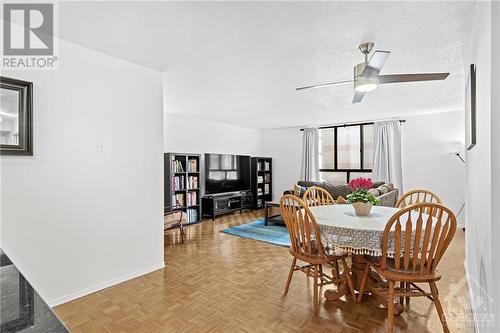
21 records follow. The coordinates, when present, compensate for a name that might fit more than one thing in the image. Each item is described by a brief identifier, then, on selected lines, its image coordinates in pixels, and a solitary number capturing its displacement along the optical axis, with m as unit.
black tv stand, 5.85
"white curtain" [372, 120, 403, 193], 5.77
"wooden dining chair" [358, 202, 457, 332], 1.77
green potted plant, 2.39
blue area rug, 4.23
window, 6.43
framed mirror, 1.98
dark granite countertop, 0.62
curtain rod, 5.83
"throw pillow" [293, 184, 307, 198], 5.52
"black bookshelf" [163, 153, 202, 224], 4.95
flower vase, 2.38
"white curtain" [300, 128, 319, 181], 7.03
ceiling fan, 2.19
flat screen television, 6.11
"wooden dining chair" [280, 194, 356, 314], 2.13
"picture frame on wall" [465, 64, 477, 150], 1.84
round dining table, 1.94
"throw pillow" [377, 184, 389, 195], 4.57
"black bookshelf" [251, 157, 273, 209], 7.13
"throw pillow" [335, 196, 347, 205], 3.88
